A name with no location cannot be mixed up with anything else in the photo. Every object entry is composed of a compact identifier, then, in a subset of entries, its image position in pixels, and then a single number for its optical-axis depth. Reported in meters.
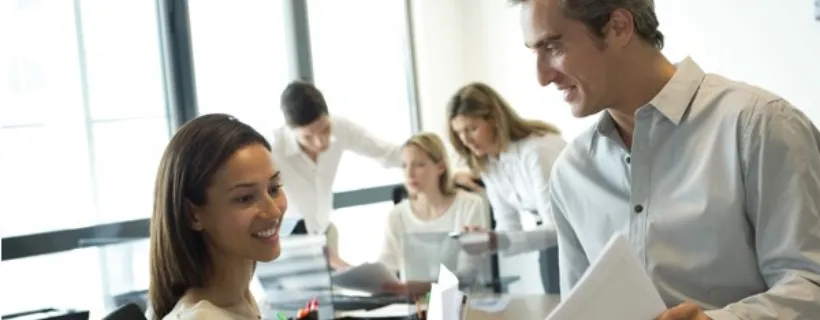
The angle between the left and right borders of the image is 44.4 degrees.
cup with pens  2.74
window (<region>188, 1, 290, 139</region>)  4.93
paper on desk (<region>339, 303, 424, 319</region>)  3.00
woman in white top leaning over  3.72
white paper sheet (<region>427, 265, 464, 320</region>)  1.69
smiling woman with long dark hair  1.66
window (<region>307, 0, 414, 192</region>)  5.69
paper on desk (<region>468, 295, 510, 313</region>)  2.74
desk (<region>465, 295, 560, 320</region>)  2.60
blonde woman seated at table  4.11
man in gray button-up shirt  1.30
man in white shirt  4.29
